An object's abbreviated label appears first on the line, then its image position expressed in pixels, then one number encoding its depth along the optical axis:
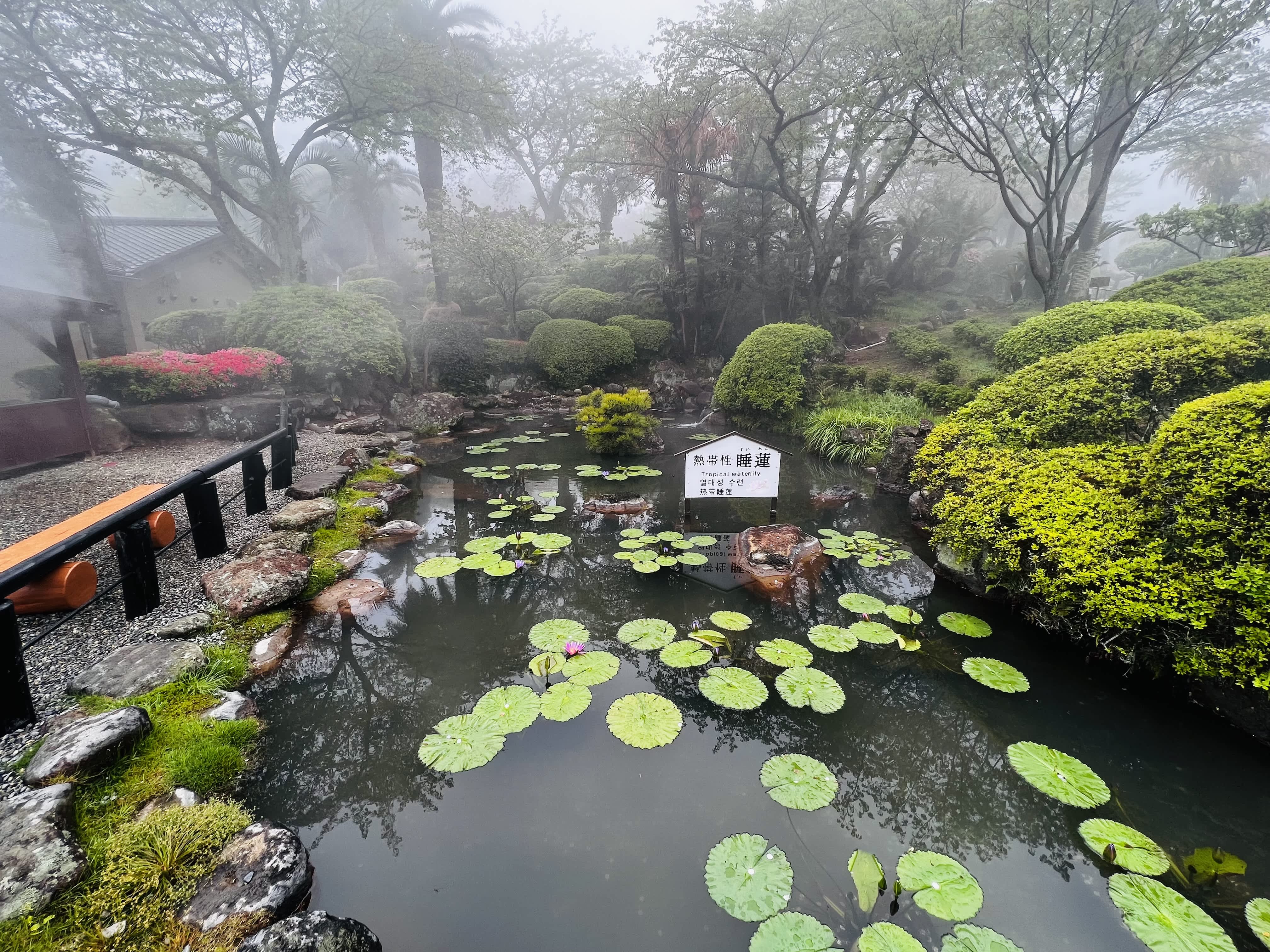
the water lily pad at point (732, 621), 3.76
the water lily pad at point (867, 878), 1.97
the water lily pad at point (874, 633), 3.59
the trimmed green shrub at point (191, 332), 11.39
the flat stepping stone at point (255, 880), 1.84
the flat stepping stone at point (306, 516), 5.10
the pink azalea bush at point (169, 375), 8.26
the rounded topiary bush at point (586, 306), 15.52
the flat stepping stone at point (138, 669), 2.79
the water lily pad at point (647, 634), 3.59
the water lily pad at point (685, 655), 3.34
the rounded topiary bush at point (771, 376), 9.81
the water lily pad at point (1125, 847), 2.05
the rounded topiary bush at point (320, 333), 10.45
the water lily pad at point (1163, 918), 1.77
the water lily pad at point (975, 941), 1.79
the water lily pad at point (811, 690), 2.98
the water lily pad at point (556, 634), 3.58
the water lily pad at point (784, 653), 3.34
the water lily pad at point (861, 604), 3.98
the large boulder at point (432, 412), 10.88
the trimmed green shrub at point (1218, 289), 6.33
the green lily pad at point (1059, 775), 2.36
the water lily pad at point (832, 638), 3.52
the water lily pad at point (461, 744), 2.60
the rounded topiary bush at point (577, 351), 14.02
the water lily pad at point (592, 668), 3.22
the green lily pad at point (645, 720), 2.72
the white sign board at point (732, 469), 5.40
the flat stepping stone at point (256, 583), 3.72
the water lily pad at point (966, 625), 3.72
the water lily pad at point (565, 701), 2.93
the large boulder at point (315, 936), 1.68
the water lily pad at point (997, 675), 3.15
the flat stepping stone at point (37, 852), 1.72
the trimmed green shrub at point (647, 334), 14.68
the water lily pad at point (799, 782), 2.38
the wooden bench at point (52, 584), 3.26
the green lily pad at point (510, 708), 2.84
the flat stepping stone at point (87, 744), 2.18
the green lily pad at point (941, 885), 1.90
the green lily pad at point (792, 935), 1.77
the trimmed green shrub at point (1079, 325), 5.74
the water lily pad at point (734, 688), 2.99
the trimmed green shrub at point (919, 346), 11.01
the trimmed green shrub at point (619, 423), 8.60
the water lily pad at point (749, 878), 1.91
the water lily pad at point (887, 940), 1.75
